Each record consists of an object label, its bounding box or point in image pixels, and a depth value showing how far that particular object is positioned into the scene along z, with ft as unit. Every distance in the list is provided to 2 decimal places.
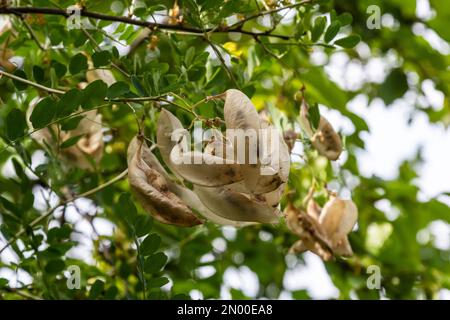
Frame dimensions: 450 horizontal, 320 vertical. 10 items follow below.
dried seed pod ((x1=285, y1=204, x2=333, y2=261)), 3.47
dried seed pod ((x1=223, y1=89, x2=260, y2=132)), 2.81
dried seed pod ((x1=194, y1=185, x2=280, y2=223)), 2.85
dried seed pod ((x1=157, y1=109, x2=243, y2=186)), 2.74
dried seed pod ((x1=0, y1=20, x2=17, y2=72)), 3.30
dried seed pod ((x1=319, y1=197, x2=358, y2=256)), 3.45
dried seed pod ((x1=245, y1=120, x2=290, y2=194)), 2.75
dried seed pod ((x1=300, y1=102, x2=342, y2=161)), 3.36
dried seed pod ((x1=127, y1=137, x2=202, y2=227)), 2.85
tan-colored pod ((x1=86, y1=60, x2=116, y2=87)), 3.37
